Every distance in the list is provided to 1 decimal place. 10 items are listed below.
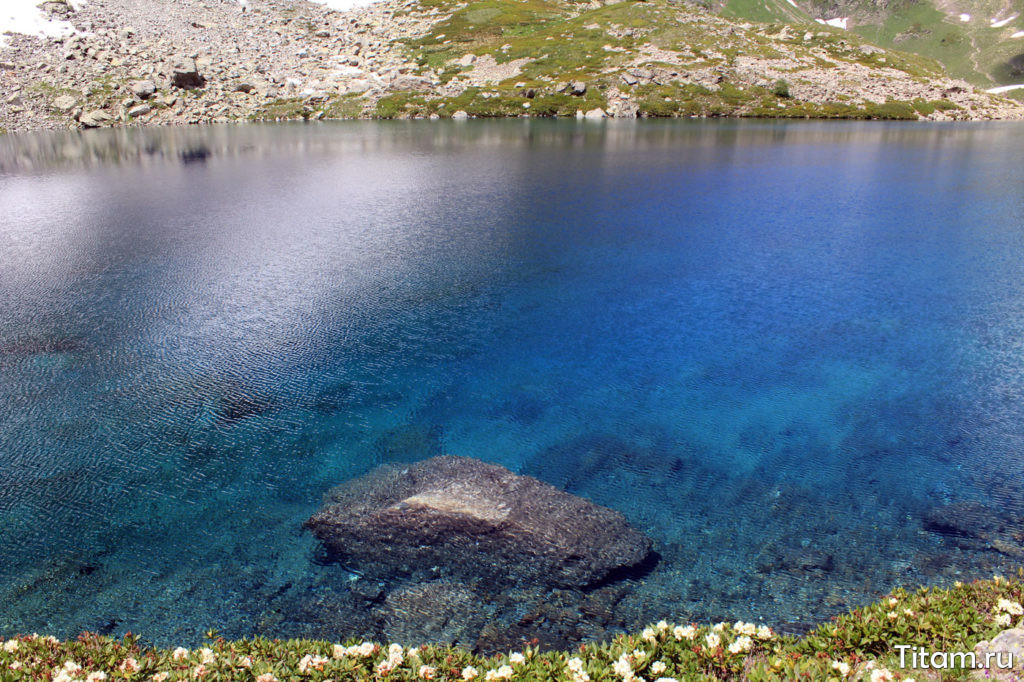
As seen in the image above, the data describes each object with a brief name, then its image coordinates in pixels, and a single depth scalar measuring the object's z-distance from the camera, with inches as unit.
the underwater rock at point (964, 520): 443.2
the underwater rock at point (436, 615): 366.6
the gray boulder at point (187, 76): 4249.5
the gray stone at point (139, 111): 3914.9
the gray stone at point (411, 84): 4820.9
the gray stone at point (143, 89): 4045.3
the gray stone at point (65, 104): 3745.1
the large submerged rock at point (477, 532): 414.0
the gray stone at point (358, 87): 4803.2
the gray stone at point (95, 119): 3656.5
